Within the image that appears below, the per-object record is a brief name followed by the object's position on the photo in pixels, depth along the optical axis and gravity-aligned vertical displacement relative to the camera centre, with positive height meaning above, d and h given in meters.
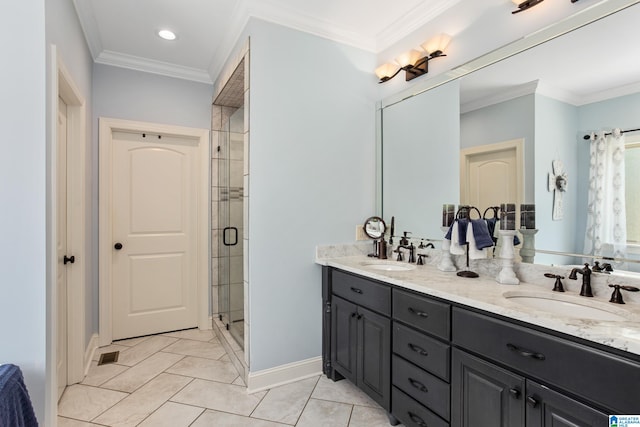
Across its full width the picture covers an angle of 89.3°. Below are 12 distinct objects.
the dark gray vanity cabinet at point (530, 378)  0.99 -0.58
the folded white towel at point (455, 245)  1.91 -0.19
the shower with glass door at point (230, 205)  2.70 +0.07
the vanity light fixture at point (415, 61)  2.19 +1.13
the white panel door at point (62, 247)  2.20 -0.24
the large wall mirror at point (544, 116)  1.44 +0.53
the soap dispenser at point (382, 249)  2.56 -0.29
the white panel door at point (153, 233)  3.13 -0.21
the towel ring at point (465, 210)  2.05 +0.02
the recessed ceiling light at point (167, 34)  2.59 +1.44
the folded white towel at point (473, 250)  1.81 -0.21
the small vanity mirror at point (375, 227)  2.65 -0.12
